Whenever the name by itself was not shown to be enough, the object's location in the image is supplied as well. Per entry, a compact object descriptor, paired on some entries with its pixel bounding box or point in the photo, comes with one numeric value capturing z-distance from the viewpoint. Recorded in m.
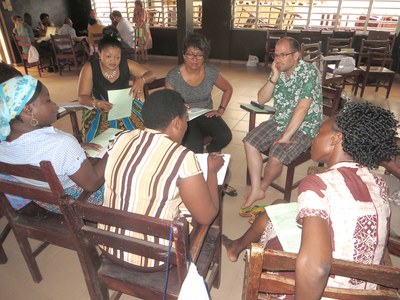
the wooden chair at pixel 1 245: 1.81
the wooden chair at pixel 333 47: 5.05
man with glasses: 1.99
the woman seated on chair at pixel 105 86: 2.18
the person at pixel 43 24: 7.21
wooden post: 4.13
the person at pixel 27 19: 6.76
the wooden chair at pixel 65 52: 5.99
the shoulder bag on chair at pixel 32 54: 5.91
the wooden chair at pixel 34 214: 1.11
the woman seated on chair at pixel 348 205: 0.80
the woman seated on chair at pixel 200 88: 2.23
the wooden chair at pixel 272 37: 6.16
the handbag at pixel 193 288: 0.92
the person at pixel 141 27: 7.07
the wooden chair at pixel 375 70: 4.65
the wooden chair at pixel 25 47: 5.92
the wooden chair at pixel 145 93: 2.33
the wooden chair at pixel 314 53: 4.19
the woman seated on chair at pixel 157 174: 1.03
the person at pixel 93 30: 6.54
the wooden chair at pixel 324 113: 2.09
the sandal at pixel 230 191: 2.41
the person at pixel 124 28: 6.81
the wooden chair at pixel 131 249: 0.87
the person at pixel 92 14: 7.42
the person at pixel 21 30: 6.27
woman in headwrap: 1.24
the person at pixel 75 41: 6.41
